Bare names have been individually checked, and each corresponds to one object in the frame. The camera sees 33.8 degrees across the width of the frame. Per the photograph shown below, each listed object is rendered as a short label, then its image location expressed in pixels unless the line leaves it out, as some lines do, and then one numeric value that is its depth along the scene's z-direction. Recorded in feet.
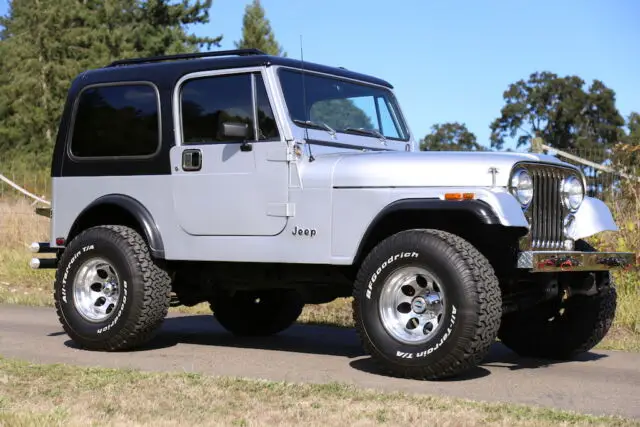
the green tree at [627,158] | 39.88
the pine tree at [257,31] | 158.20
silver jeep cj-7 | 22.36
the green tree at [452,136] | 271.08
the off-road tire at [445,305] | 21.61
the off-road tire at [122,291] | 26.73
